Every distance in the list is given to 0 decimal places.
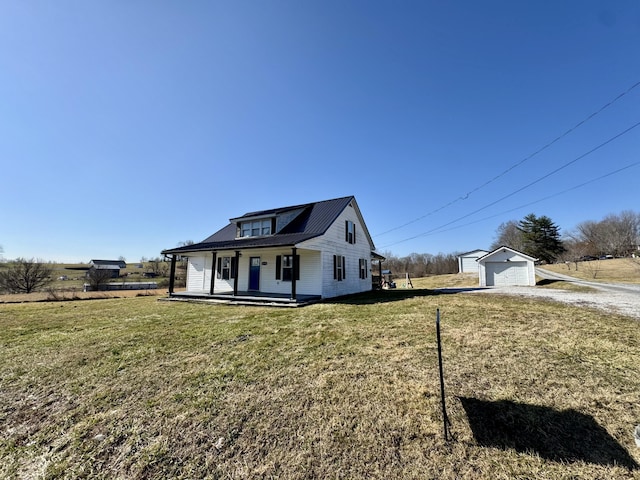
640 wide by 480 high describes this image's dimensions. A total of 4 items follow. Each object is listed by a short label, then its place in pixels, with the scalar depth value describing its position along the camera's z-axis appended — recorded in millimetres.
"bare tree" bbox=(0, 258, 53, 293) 25688
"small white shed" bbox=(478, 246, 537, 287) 20016
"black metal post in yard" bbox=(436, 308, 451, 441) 2635
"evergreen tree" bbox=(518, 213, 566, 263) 45469
